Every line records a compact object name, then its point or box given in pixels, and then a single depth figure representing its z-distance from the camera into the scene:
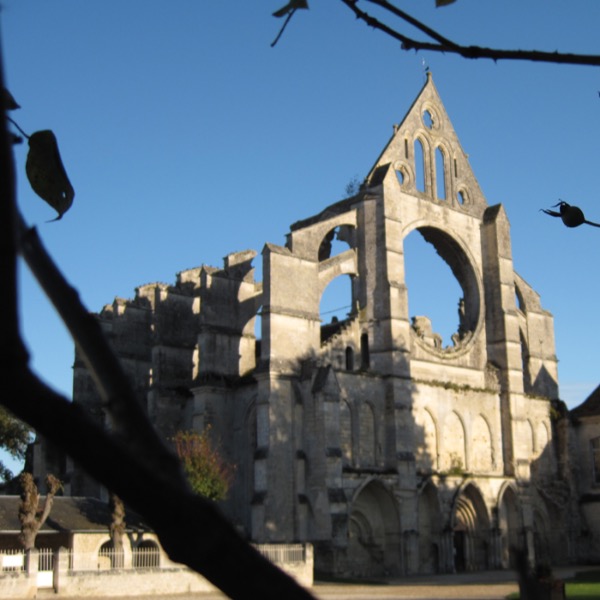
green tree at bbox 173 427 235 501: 29.53
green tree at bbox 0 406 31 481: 43.29
